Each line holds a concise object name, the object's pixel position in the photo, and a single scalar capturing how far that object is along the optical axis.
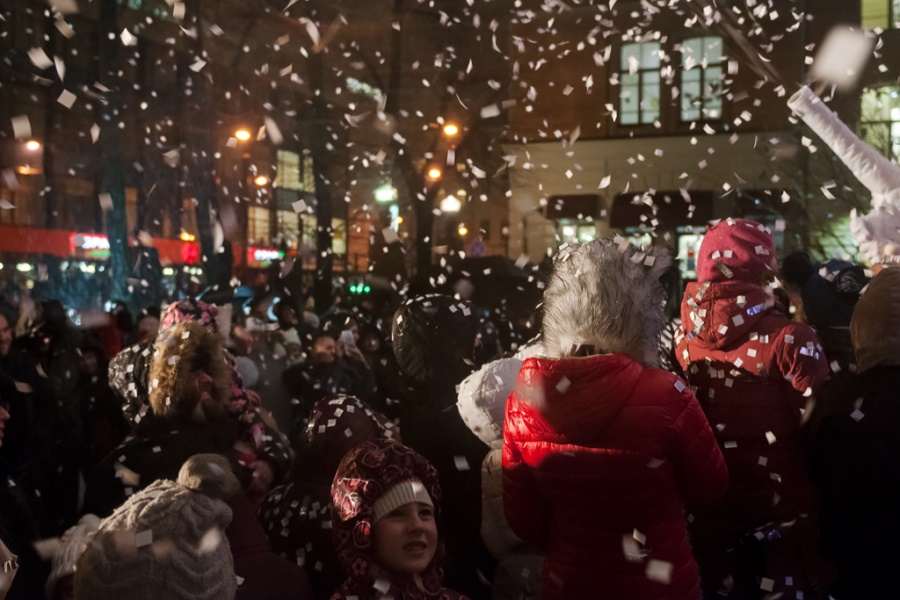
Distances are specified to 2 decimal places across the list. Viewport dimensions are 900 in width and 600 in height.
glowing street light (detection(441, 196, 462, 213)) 20.55
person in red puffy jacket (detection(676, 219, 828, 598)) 3.19
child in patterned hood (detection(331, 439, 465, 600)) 2.62
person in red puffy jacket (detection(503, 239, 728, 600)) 2.54
